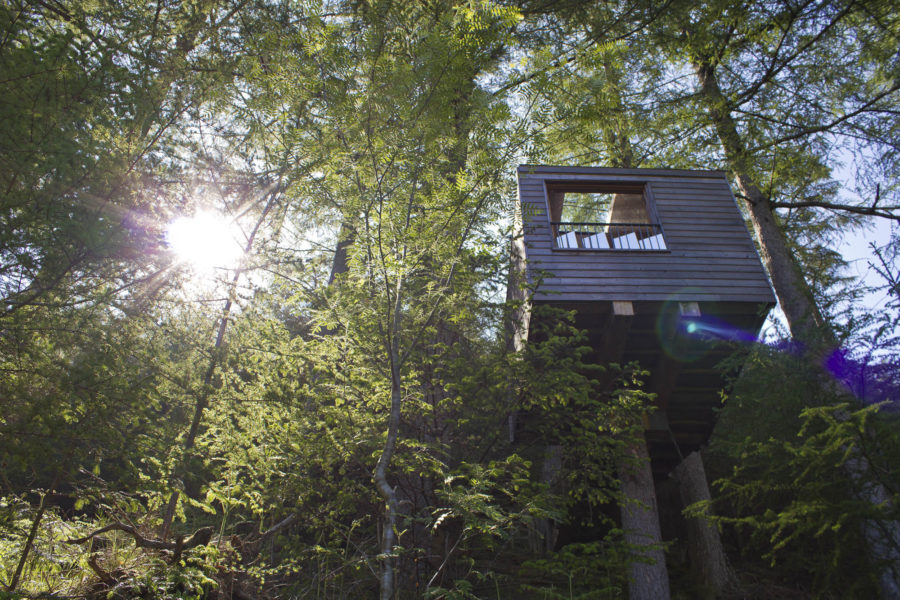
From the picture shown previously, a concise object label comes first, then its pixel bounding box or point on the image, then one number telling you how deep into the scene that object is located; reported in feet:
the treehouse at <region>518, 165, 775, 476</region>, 18.38
